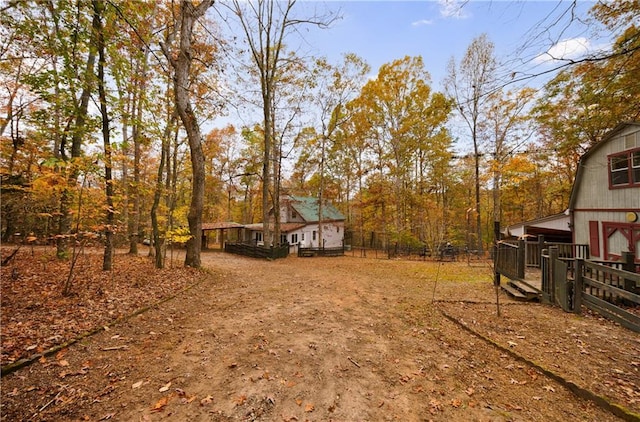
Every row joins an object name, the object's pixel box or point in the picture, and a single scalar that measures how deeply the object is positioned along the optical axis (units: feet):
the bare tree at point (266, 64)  47.38
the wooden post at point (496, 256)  25.57
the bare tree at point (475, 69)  60.03
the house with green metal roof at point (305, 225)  80.38
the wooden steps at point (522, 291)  22.02
